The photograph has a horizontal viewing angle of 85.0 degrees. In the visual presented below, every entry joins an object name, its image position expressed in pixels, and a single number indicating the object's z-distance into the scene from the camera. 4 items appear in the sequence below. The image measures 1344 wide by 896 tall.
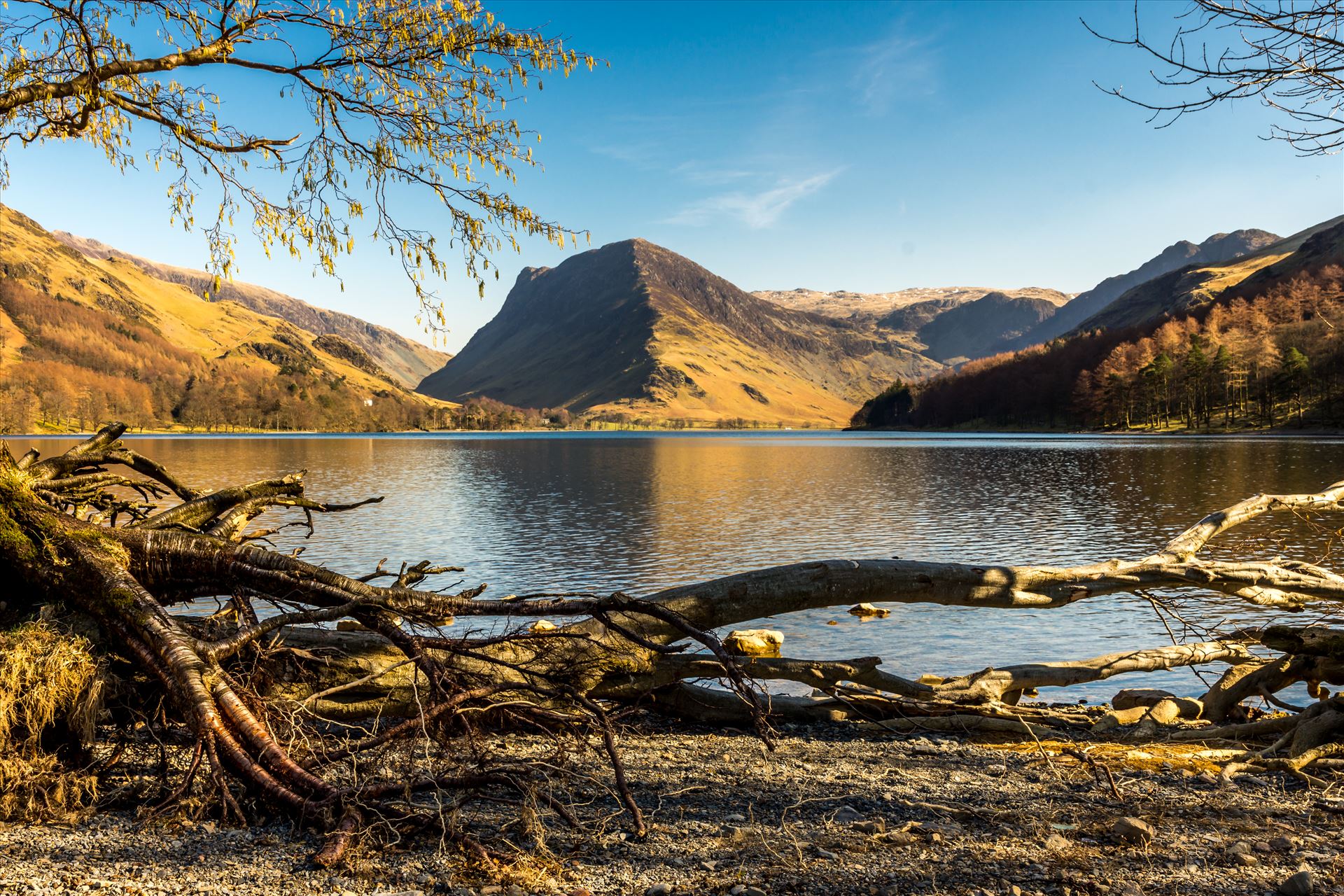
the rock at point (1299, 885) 5.66
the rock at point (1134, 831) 6.63
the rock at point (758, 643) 17.22
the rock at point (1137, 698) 12.50
